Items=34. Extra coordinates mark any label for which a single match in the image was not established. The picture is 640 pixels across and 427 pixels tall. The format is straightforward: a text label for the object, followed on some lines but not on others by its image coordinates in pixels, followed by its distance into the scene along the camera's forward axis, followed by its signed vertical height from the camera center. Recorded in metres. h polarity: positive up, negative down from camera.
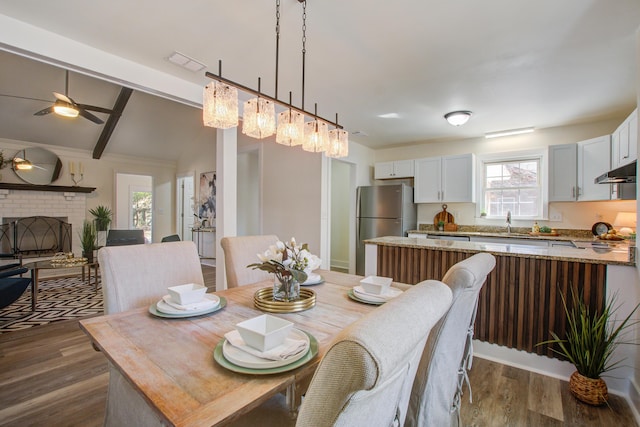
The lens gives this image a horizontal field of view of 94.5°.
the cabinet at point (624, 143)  2.47 +0.68
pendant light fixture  1.58 +0.54
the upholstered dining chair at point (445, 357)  0.98 -0.50
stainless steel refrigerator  4.75 -0.01
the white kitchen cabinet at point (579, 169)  3.44 +0.56
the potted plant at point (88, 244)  4.76 -0.57
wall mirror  5.08 +0.77
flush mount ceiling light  3.44 +1.13
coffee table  3.33 -0.71
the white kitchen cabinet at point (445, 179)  4.51 +0.54
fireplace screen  5.00 -0.48
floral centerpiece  1.36 -0.25
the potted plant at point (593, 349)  1.80 -0.85
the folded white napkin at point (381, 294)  1.47 -0.42
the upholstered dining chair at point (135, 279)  1.17 -0.37
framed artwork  6.41 +0.32
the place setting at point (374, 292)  1.47 -0.42
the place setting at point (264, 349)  0.84 -0.43
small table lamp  3.41 -0.08
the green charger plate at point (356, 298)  1.44 -0.44
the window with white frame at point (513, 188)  4.29 +0.39
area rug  3.03 -1.15
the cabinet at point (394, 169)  5.06 +0.76
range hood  2.20 +0.32
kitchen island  1.99 -0.50
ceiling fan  3.46 +1.25
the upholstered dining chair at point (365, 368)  0.43 -0.24
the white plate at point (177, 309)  1.25 -0.42
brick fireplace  4.98 +0.05
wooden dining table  0.70 -0.45
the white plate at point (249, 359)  0.84 -0.43
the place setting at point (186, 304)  1.24 -0.42
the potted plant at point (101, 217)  5.85 -0.16
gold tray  1.34 -0.43
